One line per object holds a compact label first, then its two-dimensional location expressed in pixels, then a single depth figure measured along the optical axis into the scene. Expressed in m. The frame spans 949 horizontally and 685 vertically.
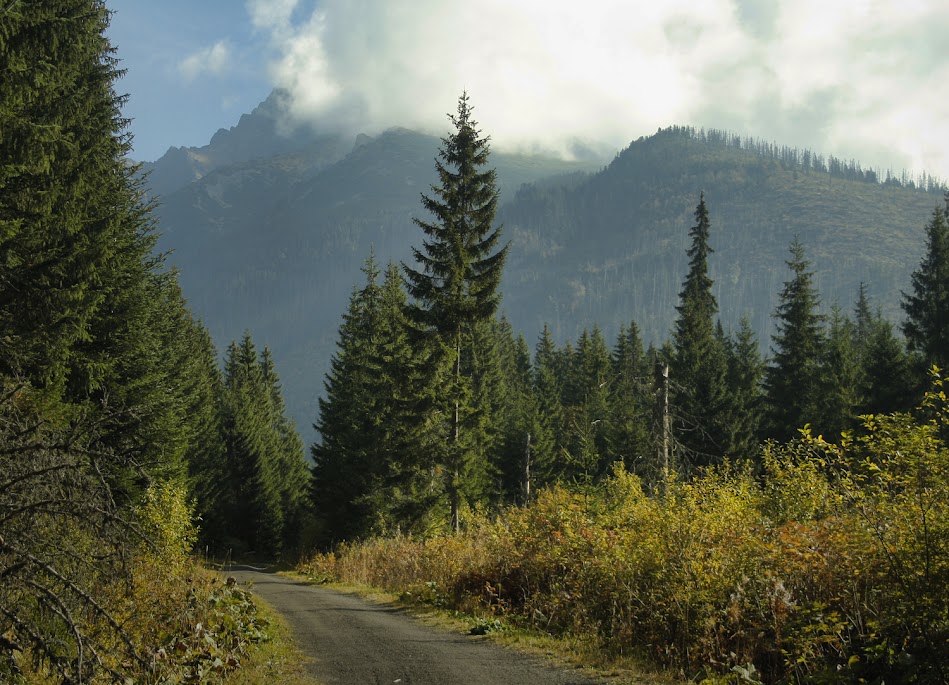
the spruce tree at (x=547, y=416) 49.66
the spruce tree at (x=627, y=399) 42.56
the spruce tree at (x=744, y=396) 45.12
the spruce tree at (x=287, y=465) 55.59
